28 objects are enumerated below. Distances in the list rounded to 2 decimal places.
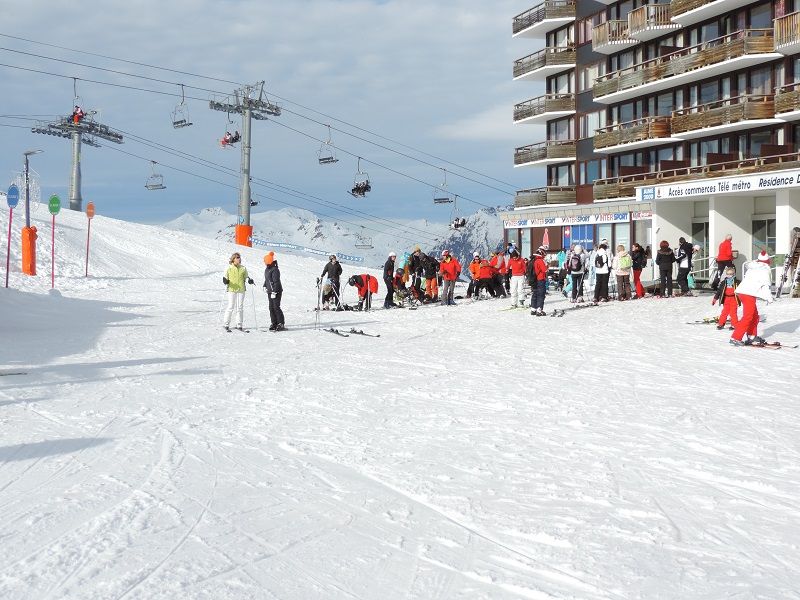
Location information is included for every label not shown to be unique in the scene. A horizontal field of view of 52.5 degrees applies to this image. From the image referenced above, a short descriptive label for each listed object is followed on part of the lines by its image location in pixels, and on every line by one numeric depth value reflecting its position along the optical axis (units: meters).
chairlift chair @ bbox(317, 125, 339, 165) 51.34
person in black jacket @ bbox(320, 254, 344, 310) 21.44
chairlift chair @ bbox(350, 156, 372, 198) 51.34
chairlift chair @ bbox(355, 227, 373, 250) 76.50
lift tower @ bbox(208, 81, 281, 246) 47.38
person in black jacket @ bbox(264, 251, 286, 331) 16.80
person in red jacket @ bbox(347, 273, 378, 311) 22.98
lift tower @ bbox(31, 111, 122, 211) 58.97
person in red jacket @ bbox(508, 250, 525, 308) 21.05
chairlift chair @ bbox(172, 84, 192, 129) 49.13
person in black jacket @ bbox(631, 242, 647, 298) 23.80
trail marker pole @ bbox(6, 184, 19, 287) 22.89
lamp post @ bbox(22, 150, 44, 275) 27.63
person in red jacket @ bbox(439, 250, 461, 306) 23.62
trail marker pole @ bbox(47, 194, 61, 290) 28.08
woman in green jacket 16.39
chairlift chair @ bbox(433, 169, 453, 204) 60.41
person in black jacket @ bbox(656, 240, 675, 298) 22.59
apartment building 30.11
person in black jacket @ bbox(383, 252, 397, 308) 23.34
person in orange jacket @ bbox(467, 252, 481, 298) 25.50
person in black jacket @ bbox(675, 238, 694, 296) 23.89
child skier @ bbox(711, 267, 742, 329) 15.27
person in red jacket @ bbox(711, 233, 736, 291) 20.50
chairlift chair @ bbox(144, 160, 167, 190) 61.88
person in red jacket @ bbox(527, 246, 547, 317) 19.80
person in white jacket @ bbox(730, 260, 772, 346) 13.58
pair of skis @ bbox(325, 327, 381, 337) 16.45
